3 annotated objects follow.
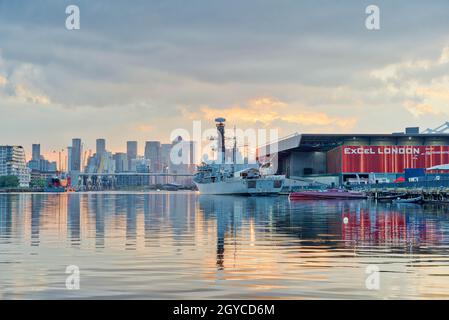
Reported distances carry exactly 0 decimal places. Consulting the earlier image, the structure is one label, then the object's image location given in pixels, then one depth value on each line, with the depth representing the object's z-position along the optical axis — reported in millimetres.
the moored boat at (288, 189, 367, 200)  121425
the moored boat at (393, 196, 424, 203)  95750
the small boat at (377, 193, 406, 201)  106462
